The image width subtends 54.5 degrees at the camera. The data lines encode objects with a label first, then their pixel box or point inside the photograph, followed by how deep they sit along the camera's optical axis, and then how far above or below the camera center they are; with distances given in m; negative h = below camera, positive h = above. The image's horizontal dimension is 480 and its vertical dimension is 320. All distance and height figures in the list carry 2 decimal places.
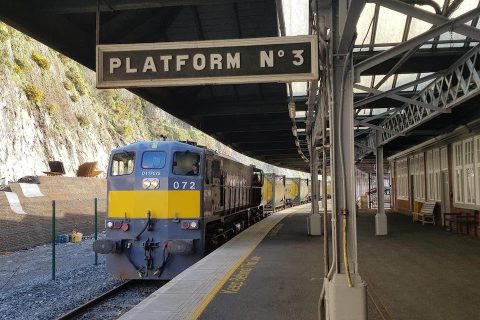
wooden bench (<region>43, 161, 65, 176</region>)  27.38 +1.47
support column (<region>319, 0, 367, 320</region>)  4.98 +0.09
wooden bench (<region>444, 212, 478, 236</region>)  16.07 -1.15
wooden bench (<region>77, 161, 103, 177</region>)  30.27 +1.41
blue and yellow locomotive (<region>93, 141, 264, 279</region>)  10.90 -0.43
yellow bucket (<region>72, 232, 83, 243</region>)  19.67 -1.94
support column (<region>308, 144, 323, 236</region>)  17.22 -1.05
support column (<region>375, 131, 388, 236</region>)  17.02 -0.34
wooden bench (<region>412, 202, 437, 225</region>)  20.81 -1.14
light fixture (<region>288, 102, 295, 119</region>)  12.90 +2.29
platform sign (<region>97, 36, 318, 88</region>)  4.61 +1.30
